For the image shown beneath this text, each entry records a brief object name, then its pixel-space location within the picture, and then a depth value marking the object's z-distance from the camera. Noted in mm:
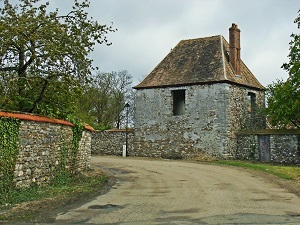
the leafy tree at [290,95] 23375
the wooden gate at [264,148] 25125
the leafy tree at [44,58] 13789
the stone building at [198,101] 26875
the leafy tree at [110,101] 42844
